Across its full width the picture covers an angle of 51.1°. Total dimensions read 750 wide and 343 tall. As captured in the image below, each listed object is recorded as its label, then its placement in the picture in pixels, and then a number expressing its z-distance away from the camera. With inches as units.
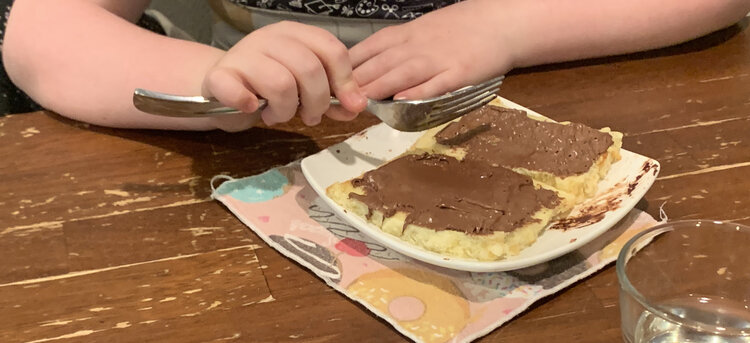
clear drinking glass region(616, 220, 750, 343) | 20.7
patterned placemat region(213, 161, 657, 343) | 22.0
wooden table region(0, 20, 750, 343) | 22.2
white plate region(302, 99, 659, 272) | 23.1
